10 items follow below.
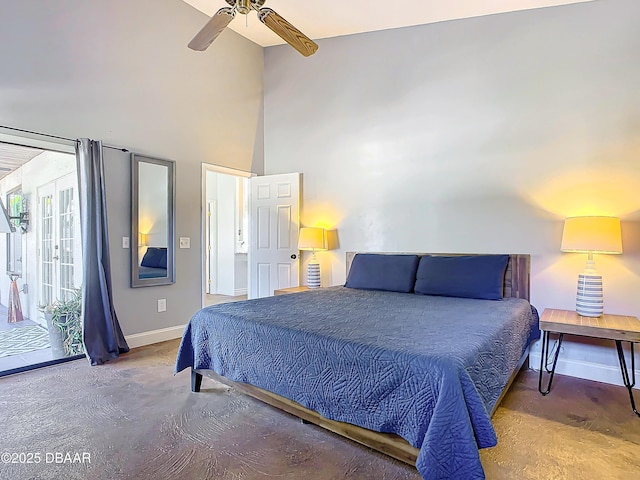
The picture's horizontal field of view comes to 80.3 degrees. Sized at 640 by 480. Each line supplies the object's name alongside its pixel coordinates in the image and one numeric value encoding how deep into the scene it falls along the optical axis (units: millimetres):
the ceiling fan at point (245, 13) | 2361
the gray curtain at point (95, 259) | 3238
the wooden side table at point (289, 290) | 4188
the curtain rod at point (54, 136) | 2922
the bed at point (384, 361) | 1499
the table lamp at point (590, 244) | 2621
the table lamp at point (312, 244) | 4215
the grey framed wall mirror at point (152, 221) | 3688
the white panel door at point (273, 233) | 4653
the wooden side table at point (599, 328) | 2426
